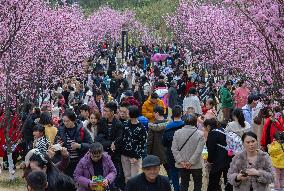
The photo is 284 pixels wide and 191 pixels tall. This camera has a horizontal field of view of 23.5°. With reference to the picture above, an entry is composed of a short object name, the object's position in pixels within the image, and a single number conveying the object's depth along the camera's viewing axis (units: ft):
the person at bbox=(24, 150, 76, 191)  23.97
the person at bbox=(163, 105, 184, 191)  39.11
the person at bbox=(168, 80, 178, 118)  68.80
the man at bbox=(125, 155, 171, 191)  23.30
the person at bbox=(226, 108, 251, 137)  37.96
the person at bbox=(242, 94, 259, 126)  50.52
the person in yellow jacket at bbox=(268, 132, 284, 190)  41.19
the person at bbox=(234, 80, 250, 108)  62.85
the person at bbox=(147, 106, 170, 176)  40.50
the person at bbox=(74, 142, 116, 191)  29.25
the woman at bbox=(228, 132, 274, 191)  26.78
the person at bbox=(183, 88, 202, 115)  55.42
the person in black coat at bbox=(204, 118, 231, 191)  37.19
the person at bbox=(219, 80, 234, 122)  63.98
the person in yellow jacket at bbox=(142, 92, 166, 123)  51.72
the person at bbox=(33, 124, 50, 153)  33.60
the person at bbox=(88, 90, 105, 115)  57.41
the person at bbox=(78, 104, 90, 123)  44.47
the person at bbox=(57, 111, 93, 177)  34.30
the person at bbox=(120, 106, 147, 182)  38.24
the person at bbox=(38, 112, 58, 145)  38.60
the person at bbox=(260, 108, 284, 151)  42.52
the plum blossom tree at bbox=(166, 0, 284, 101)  32.37
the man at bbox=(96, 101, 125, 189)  38.20
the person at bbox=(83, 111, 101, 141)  38.29
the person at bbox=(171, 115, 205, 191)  36.14
